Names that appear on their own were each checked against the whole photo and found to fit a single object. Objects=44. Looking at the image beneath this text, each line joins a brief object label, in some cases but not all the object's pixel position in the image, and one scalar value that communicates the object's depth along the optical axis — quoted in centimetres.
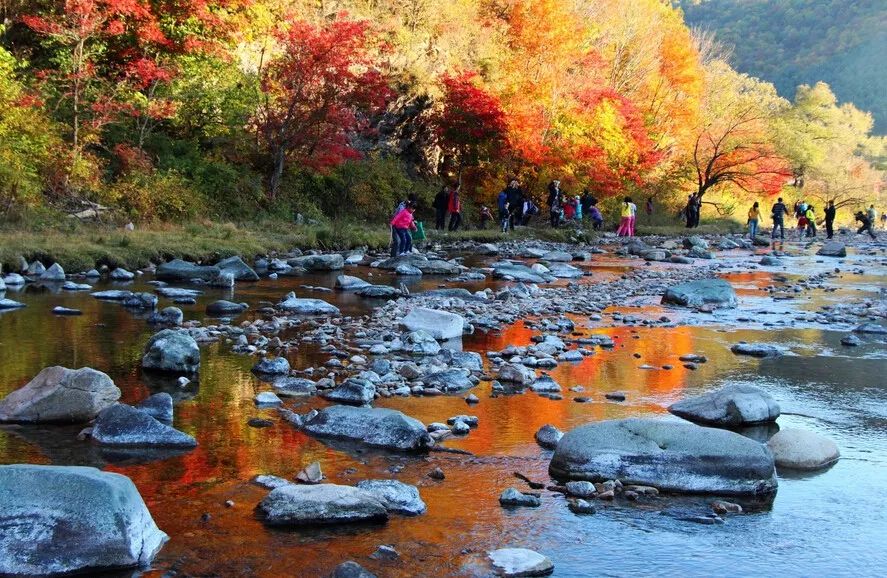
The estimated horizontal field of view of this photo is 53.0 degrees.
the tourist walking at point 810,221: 4534
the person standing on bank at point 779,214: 3950
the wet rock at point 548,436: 653
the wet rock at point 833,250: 3053
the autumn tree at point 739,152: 4541
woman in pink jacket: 2120
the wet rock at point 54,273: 1551
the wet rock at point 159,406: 677
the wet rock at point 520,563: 441
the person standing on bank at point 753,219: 3718
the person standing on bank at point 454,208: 3148
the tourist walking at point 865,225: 4728
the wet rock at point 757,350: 1055
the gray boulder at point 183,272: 1664
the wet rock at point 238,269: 1698
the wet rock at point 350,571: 423
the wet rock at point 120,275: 1611
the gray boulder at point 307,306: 1290
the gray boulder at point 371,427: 636
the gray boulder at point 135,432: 621
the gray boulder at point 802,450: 636
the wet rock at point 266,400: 743
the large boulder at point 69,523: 415
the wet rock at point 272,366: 862
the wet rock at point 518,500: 537
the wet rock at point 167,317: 1144
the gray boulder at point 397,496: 518
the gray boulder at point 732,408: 737
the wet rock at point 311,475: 555
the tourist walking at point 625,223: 3403
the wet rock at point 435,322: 1091
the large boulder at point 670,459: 573
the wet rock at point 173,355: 848
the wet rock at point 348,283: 1602
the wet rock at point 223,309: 1243
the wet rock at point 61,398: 661
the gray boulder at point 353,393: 762
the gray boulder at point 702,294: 1514
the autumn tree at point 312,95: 2752
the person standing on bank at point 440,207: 3173
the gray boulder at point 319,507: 492
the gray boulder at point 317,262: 1972
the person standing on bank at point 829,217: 4384
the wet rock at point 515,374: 850
